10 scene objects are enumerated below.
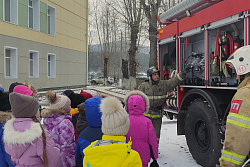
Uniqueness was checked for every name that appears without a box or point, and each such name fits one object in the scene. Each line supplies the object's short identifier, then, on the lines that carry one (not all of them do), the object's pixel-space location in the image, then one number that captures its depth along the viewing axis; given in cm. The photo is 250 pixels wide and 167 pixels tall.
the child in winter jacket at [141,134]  339
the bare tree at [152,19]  1528
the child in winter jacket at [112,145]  206
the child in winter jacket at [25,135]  238
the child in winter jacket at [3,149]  291
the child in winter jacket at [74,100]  415
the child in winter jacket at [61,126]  334
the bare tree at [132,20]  1859
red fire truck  382
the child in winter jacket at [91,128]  275
